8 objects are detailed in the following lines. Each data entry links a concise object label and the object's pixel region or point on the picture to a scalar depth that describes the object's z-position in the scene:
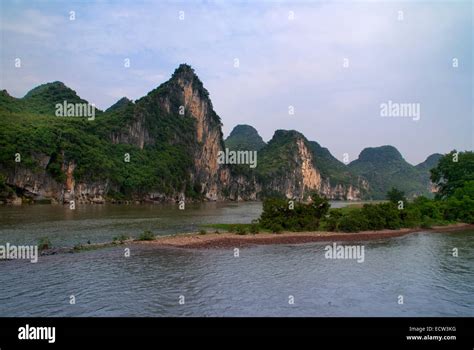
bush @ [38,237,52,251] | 21.78
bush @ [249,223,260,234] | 29.77
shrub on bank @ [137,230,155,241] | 26.00
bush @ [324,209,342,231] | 32.25
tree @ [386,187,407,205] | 49.03
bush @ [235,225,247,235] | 29.41
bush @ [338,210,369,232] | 31.89
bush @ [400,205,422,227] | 35.81
